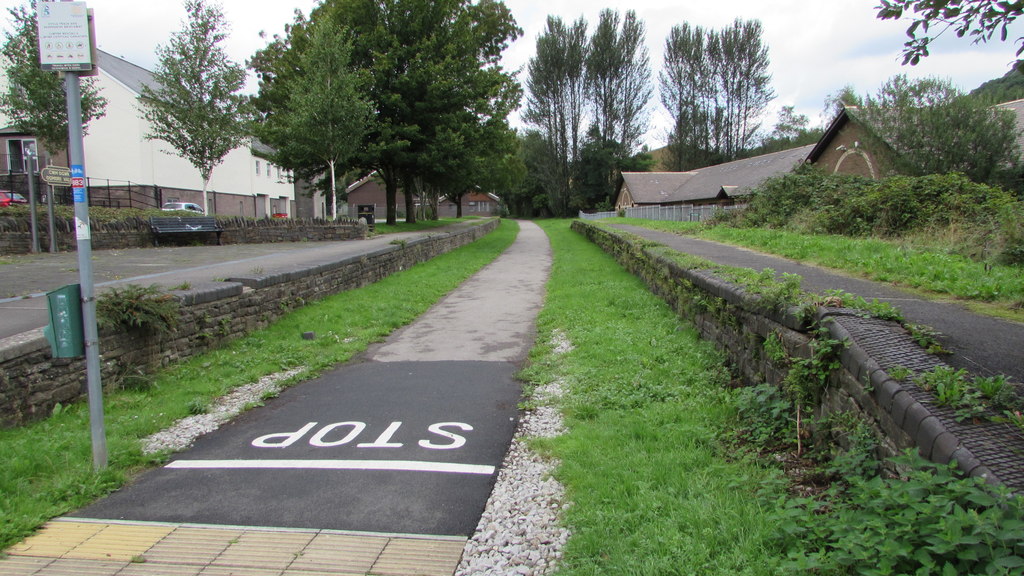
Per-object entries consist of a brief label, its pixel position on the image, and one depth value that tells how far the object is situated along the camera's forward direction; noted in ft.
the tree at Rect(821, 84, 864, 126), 75.68
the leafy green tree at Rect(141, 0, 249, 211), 72.23
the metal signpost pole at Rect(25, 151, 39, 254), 44.60
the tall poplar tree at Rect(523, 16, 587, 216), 223.71
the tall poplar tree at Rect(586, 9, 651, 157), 224.12
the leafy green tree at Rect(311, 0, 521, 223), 82.33
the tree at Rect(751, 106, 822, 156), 240.53
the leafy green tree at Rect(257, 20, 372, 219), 72.64
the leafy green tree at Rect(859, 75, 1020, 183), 62.49
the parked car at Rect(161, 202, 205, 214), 94.12
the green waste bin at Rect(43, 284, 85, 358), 12.73
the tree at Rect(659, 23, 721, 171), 235.20
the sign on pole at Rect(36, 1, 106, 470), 12.09
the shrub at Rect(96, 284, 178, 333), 18.62
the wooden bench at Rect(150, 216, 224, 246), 58.90
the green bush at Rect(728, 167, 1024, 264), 28.45
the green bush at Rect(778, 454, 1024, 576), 6.50
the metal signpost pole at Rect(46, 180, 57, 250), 48.11
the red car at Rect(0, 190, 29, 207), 68.35
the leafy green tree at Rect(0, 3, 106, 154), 60.80
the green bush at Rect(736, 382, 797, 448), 12.95
